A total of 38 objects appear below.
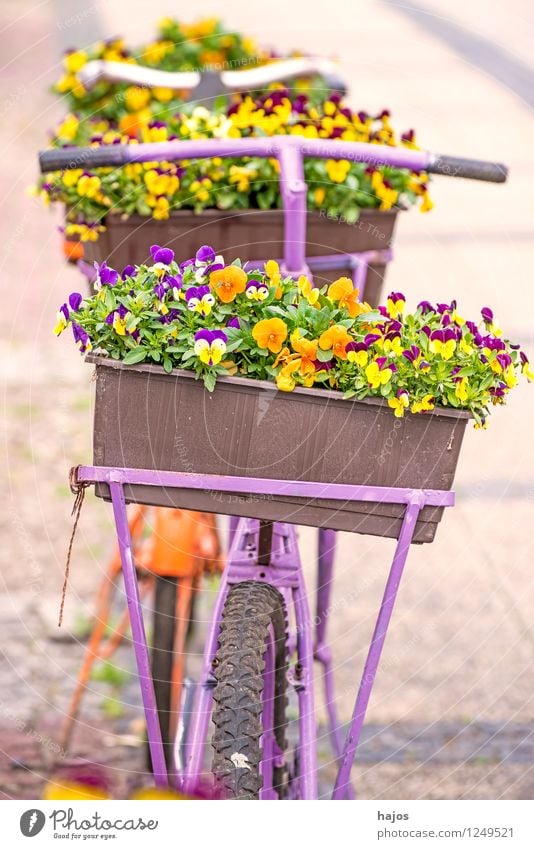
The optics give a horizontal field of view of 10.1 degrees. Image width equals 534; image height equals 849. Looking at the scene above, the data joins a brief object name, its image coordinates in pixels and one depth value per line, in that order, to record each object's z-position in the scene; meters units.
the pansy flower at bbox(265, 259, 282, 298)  4.54
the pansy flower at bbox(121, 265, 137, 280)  4.52
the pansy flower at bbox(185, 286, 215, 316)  4.46
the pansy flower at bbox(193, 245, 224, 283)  4.49
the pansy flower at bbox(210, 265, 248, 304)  4.46
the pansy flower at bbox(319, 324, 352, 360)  4.43
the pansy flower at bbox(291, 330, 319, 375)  4.43
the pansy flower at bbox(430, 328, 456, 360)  4.46
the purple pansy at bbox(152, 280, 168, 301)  4.47
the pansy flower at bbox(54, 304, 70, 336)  4.50
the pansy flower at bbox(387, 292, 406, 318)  4.53
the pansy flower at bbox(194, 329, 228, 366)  4.41
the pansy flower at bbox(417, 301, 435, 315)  4.58
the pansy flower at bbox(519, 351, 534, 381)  4.52
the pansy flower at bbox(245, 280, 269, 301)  4.48
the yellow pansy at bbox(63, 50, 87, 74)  5.91
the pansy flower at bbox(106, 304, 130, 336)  4.44
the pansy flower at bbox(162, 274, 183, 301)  4.48
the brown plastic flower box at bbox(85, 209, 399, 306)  5.12
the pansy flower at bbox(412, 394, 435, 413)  4.43
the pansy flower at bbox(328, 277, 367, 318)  4.49
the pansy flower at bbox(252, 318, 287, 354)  4.43
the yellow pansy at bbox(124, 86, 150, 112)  5.87
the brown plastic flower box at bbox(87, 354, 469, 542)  4.46
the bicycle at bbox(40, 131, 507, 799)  4.51
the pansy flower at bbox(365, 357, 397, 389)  4.41
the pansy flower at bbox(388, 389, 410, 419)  4.42
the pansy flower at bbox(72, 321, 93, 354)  4.48
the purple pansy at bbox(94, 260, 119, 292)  4.51
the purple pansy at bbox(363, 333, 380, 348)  4.44
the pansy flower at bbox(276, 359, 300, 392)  4.42
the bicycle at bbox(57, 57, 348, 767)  5.64
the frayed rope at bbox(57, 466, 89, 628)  4.54
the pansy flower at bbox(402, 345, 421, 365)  4.45
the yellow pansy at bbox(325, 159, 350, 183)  5.18
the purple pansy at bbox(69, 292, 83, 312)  4.50
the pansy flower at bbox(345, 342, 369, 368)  4.43
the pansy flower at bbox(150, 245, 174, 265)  4.53
